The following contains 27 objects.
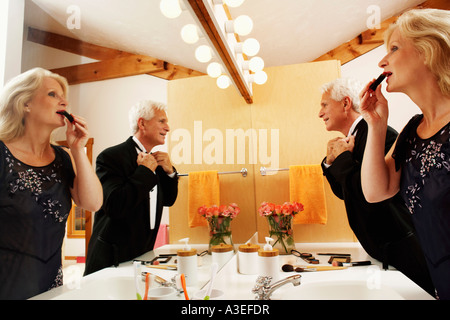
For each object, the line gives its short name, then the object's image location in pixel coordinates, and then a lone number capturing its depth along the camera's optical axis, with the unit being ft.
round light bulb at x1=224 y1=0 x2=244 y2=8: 4.17
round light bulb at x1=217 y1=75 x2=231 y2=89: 4.98
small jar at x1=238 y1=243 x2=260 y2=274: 4.15
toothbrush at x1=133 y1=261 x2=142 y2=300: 2.44
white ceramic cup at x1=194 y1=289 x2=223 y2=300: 2.75
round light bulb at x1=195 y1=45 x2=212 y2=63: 4.02
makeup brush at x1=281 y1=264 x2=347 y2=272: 3.84
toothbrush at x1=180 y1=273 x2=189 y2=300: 2.62
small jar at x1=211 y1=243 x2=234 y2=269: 3.94
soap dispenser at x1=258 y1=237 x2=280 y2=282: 3.56
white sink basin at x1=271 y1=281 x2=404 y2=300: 3.39
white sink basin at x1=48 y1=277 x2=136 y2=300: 2.20
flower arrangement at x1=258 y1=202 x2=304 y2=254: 4.69
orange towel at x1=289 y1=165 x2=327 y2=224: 4.98
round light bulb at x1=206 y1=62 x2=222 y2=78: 4.48
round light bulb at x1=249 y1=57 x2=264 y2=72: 5.53
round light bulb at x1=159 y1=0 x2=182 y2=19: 3.11
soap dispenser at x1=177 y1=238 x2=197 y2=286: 2.96
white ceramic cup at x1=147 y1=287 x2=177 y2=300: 2.45
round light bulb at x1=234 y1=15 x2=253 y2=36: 4.59
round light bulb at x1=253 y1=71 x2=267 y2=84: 5.66
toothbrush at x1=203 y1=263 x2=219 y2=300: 2.66
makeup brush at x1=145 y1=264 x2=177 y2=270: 2.76
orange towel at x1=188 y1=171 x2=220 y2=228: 4.14
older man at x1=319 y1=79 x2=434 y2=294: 3.67
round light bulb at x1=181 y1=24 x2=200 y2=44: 3.58
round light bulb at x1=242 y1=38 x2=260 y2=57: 5.12
